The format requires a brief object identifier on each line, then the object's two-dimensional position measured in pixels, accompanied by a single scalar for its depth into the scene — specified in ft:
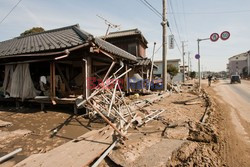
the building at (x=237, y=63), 228.18
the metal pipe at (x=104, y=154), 9.11
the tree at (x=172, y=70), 113.39
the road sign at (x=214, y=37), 39.50
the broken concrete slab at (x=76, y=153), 9.48
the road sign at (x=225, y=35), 36.82
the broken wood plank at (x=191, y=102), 28.99
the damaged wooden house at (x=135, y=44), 48.93
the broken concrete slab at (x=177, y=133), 13.44
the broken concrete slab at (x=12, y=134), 14.29
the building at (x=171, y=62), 144.66
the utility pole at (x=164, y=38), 41.45
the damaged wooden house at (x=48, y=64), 21.47
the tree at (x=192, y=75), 211.94
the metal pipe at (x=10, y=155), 9.87
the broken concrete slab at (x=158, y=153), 9.49
